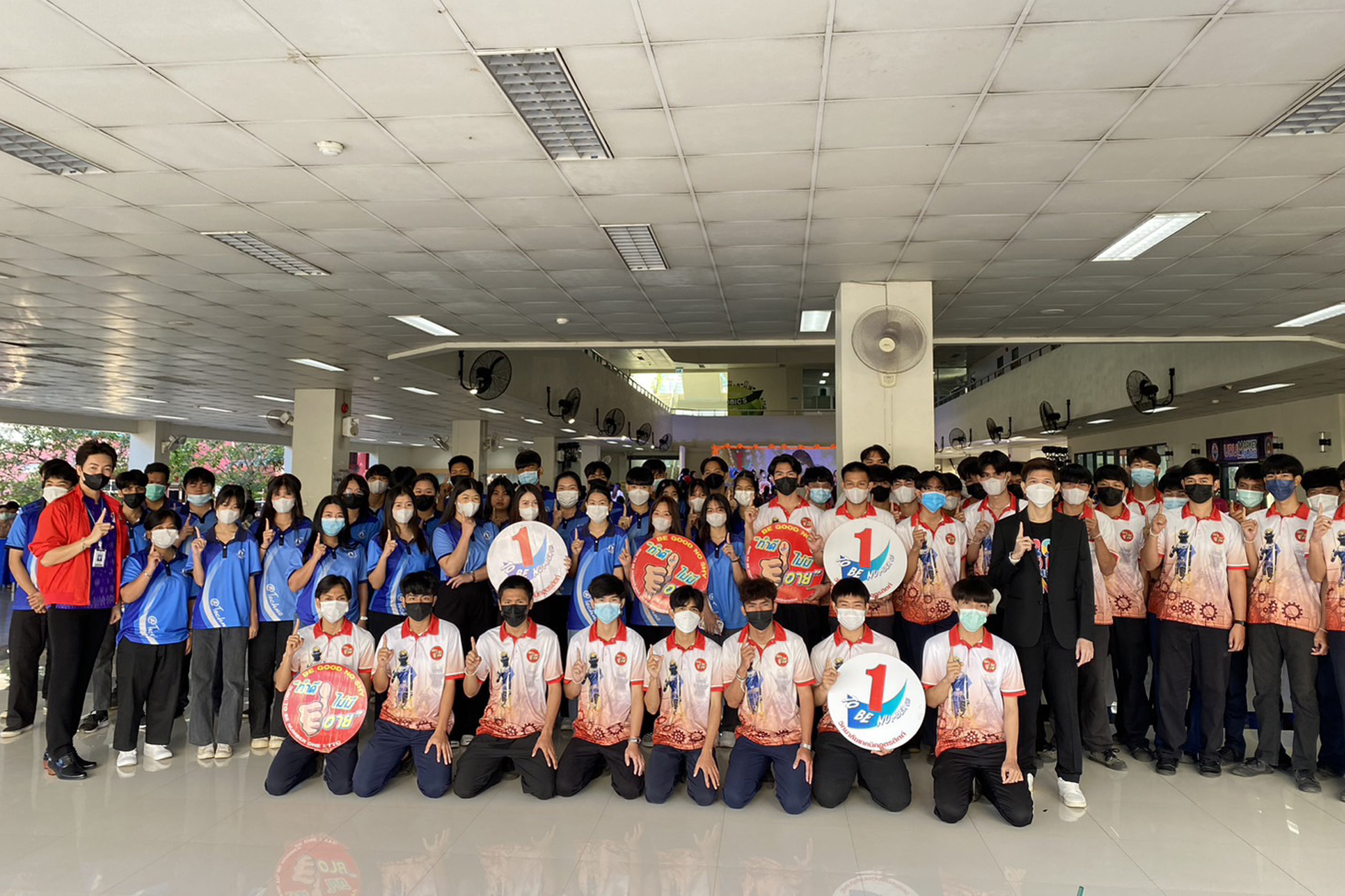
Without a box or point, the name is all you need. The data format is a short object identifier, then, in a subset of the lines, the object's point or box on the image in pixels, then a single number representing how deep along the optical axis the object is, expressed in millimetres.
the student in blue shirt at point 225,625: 4480
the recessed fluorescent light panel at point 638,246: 5215
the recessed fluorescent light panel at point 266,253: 5336
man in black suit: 3906
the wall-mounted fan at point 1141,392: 10039
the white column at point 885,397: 6383
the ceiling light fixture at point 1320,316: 7188
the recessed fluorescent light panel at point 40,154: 3846
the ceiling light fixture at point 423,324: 7730
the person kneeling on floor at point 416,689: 3891
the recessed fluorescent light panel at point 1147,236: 4895
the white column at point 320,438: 11859
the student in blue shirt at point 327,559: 4496
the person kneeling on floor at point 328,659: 3908
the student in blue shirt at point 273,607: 4574
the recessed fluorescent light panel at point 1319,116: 3348
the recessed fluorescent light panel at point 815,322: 7527
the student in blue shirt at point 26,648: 4723
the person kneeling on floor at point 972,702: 3652
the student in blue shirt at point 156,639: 4383
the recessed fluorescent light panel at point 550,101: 3148
